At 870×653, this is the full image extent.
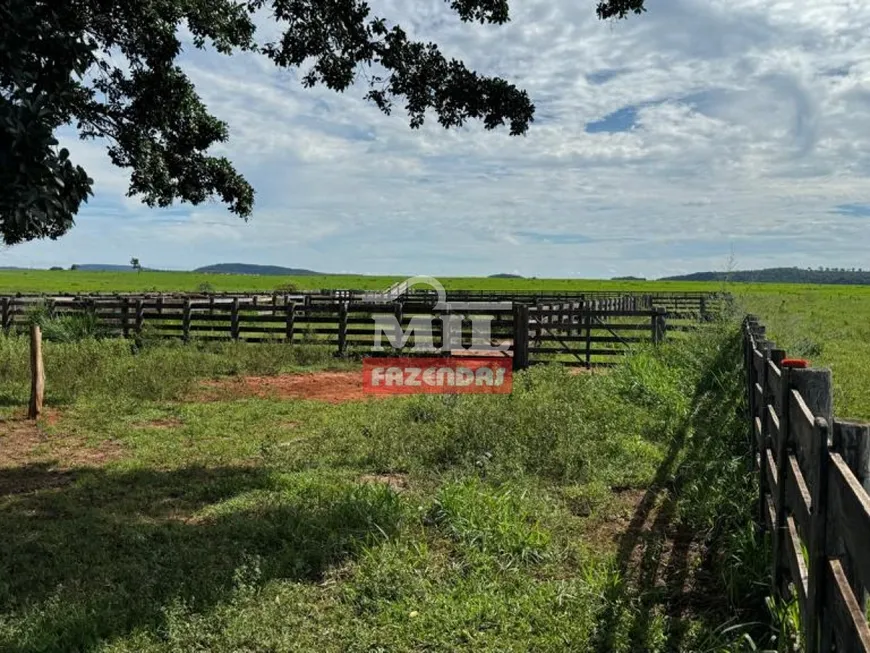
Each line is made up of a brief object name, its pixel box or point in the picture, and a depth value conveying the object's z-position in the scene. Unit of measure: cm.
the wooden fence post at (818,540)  257
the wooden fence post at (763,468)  481
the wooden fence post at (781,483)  376
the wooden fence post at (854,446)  262
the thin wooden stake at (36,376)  1006
